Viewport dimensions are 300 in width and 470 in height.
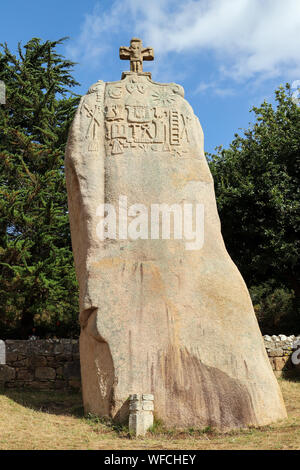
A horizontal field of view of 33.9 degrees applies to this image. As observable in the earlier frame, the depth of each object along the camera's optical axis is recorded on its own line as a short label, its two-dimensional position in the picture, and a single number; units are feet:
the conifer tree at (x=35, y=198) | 45.78
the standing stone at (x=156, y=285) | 23.38
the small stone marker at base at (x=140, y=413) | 21.93
